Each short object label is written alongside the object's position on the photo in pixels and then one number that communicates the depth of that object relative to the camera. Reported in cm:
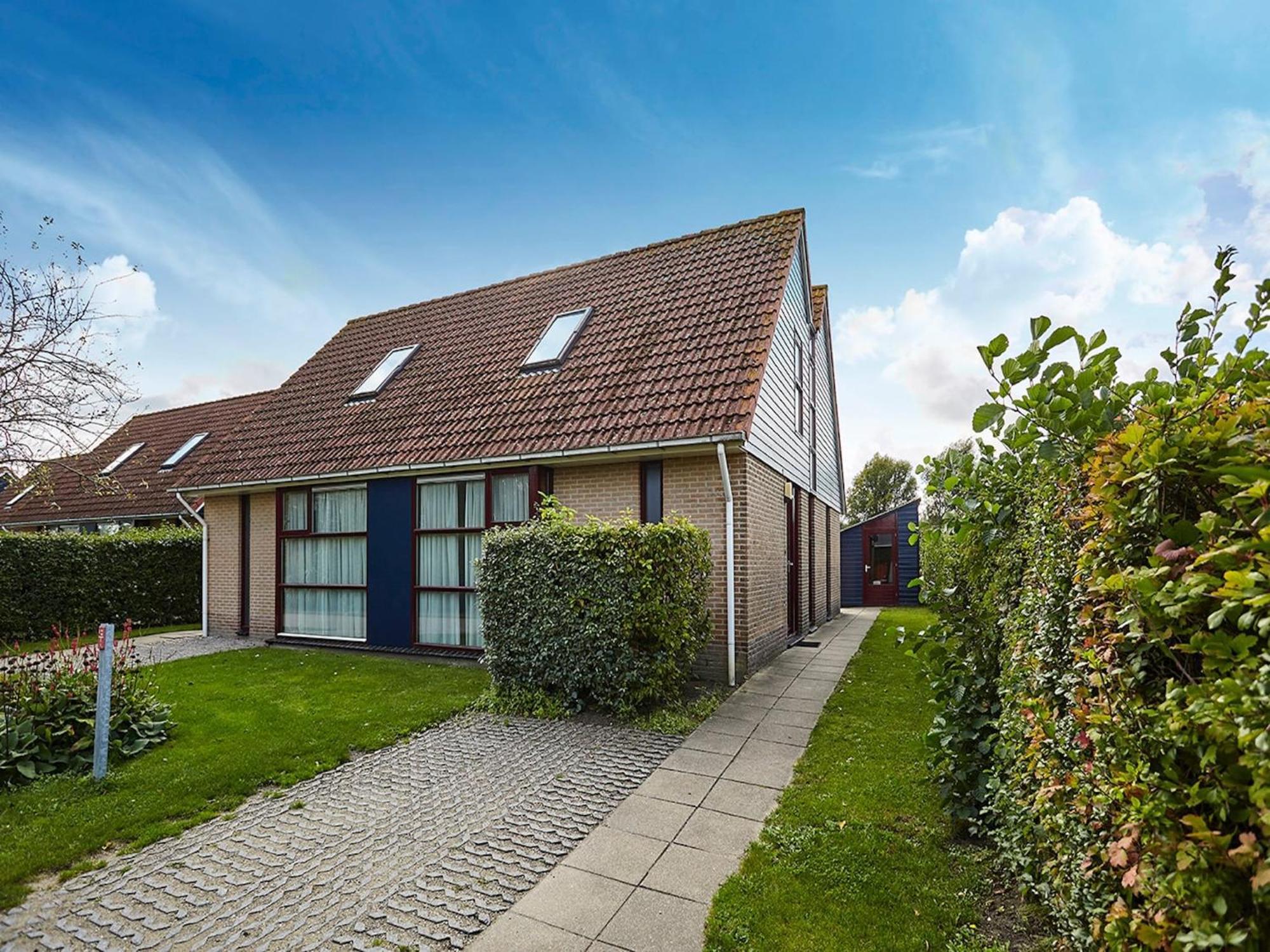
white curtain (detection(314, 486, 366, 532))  1041
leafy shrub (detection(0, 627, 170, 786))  490
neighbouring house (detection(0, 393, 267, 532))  1744
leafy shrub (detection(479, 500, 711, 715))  621
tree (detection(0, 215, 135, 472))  665
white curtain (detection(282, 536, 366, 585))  1046
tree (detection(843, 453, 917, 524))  4197
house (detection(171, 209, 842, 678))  806
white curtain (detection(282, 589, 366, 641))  1044
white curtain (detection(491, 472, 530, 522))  895
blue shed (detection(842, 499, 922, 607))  2103
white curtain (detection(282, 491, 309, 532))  1101
